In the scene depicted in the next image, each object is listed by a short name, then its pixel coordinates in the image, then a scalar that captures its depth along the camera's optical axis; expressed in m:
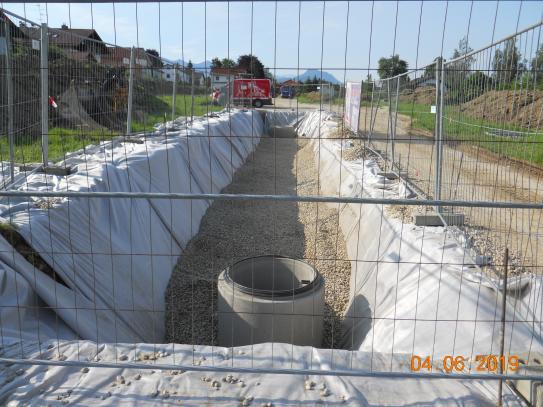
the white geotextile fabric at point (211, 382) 2.80
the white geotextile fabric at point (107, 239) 3.98
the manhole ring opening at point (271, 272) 4.84
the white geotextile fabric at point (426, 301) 3.45
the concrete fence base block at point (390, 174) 8.17
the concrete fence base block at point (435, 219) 5.41
